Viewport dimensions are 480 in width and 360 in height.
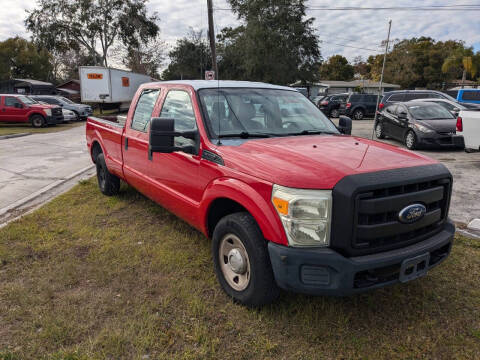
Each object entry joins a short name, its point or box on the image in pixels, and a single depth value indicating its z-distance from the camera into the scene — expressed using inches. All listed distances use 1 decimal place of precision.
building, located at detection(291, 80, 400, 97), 2353.8
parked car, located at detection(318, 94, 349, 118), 976.3
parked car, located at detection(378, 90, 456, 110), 738.8
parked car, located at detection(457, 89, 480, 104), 709.9
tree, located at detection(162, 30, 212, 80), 2048.0
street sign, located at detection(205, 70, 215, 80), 642.8
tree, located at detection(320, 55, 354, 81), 3506.4
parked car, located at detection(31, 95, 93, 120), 935.7
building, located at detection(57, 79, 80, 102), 1634.7
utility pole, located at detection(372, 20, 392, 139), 414.3
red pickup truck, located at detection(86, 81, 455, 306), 96.3
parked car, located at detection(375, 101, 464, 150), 421.7
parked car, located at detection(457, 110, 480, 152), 324.5
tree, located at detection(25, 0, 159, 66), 1590.8
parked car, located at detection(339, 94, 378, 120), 917.8
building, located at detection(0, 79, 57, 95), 1578.5
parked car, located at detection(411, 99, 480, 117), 550.8
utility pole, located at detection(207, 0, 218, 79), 828.6
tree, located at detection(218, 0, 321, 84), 1519.4
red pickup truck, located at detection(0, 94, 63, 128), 776.3
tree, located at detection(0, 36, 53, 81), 2091.5
